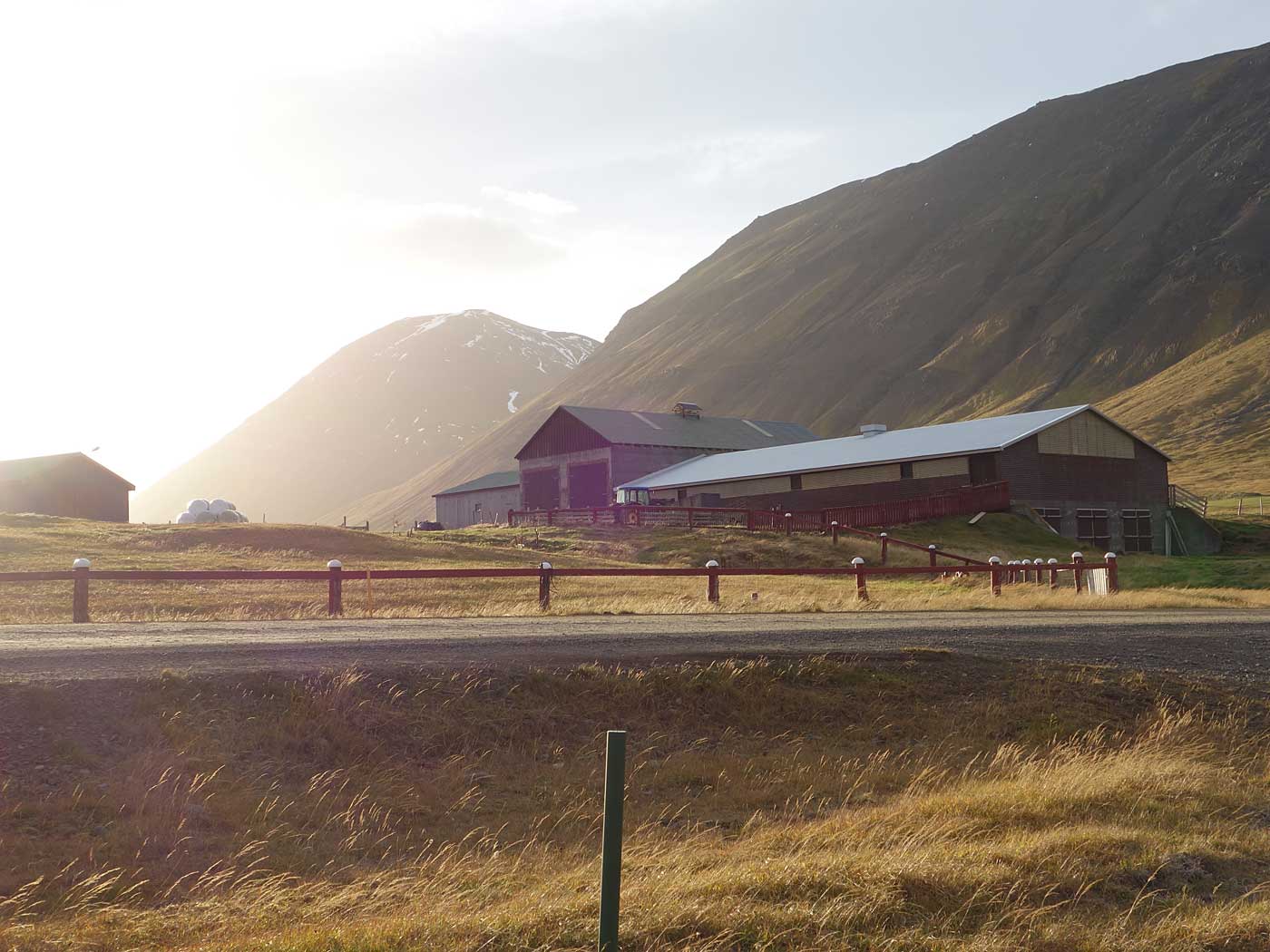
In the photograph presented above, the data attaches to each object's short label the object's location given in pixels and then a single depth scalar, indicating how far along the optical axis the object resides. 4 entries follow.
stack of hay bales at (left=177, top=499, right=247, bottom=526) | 76.31
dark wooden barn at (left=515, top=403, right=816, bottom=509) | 71.25
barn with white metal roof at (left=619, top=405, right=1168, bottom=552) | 52.47
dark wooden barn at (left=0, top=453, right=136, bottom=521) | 70.31
